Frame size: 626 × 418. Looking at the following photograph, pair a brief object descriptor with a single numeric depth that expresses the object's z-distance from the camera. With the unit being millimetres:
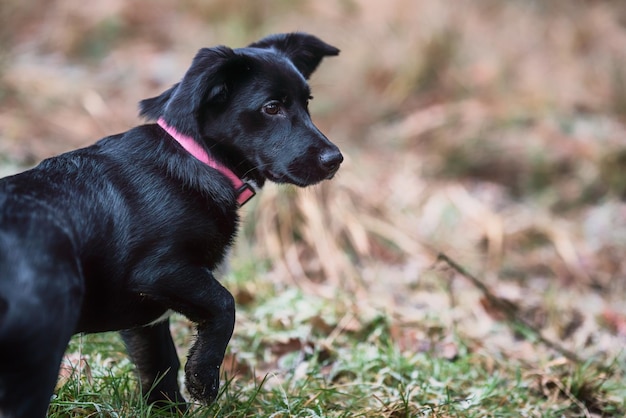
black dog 4059
